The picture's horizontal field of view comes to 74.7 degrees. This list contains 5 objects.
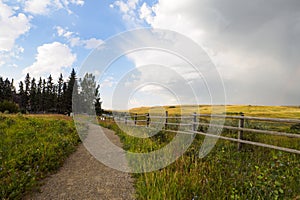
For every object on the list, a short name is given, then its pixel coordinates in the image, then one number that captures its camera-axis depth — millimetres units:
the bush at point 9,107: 25966
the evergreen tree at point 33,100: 68750
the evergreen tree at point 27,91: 72938
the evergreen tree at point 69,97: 50719
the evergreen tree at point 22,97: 72938
